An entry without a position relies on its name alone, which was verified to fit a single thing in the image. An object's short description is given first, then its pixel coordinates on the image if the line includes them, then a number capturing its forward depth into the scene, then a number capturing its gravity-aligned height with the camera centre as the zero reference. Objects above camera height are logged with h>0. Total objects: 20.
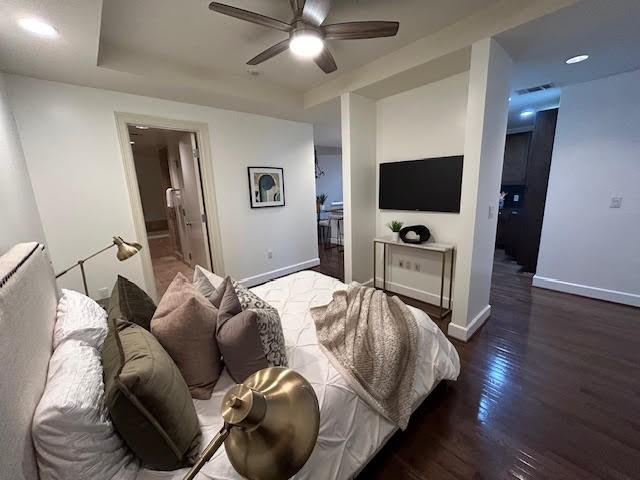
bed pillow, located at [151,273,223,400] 1.12 -0.63
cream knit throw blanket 1.31 -0.87
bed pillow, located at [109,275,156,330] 1.24 -0.55
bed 0.66 -0.89
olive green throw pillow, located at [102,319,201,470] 0.77 -0.65
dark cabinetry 3.51 -0.11
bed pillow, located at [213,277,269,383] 1.12 -0.66
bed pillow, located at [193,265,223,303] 1.55 -0.56
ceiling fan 1.57 +1.03
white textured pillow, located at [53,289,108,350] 1.06 -0.55
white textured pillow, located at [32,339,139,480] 0.68 -0.63
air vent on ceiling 2.95 +1.11
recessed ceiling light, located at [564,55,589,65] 2.23 +1.04
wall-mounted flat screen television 2.70 +0.00
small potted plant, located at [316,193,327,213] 6.50 -0.30
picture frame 3.66 +0.05
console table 2.64 -0.65
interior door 3.33 -0.14
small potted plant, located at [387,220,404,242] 3.02 -0.50
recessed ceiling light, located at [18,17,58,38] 1.50 +1.01
